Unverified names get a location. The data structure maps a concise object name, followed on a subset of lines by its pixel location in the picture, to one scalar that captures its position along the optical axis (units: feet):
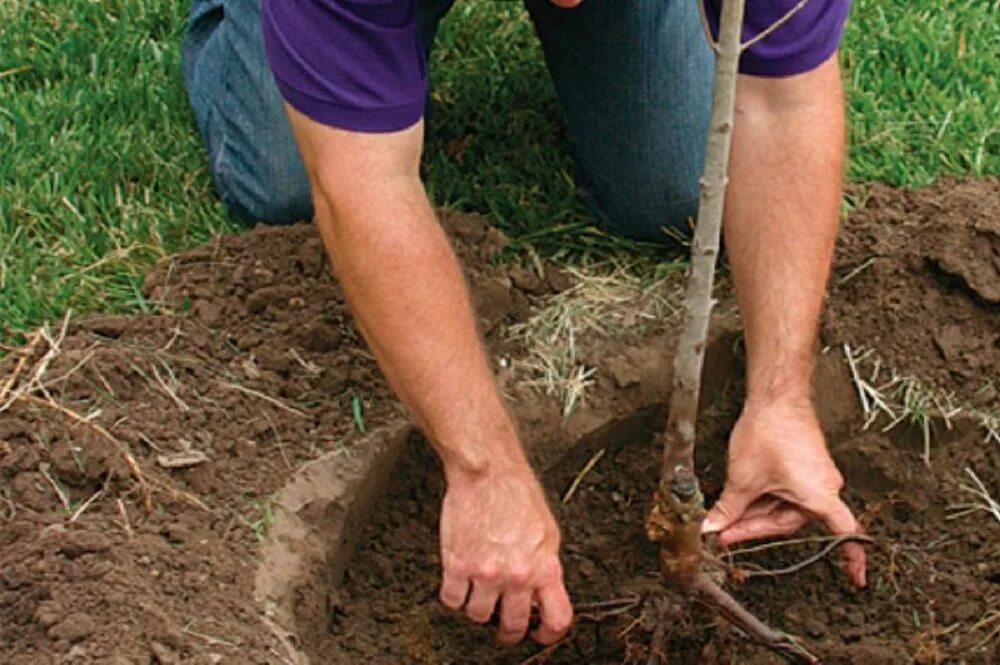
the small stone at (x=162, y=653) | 7.25
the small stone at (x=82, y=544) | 7.75
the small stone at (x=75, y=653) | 7.20
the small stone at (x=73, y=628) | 7.28
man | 7.51
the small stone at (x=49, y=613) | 7.34
